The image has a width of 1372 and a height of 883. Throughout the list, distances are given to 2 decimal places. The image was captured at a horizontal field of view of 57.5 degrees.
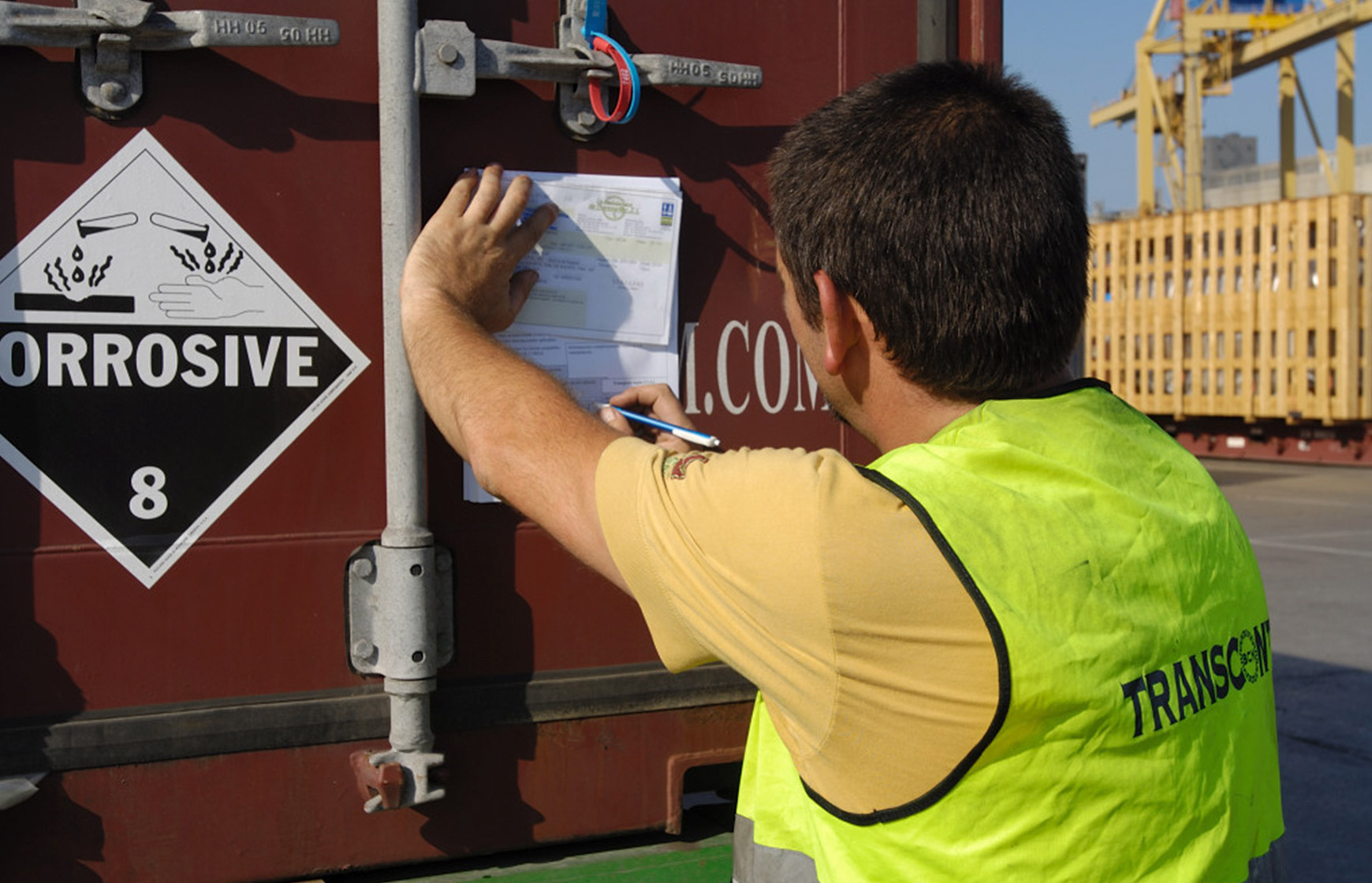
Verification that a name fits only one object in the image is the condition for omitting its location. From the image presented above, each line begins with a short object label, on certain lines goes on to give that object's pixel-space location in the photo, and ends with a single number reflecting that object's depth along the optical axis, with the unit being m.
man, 1.16
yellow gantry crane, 21.64
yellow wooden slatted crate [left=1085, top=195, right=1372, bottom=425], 14.57
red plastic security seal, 1.78
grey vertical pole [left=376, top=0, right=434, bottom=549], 1.67
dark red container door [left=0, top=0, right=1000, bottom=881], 1.61
